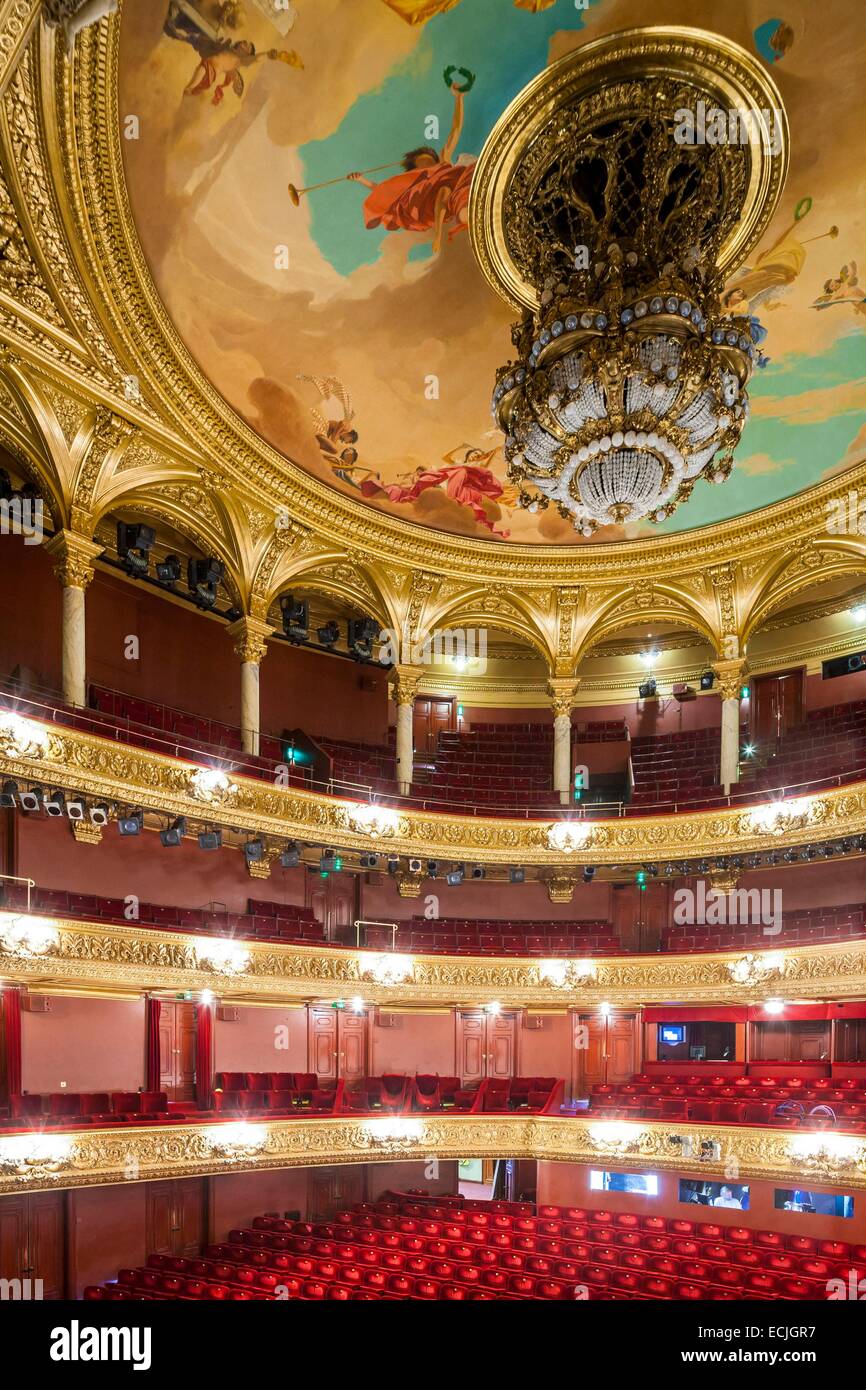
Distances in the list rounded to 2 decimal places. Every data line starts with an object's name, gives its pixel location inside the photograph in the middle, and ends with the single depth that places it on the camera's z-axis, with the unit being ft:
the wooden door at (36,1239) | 38.91
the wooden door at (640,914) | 58.44
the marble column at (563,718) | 57.16
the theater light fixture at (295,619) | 52.90
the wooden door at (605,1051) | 55.67
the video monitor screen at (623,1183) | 47.78
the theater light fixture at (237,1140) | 40.32
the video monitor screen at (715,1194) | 44.88
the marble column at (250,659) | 49.85
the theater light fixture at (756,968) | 46.01
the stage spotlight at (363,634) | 55.77
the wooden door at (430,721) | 64.90
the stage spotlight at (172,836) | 41.91
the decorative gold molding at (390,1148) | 35.19
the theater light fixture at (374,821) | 49.65
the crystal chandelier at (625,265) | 30.48
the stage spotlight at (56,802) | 37.43
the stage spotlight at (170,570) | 46.09
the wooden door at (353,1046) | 54.90
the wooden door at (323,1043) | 53.67
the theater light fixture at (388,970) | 48.57
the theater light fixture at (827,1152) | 38.32
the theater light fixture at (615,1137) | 45.34
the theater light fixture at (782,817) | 46.75
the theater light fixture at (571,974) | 51.42
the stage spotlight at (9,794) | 35.40
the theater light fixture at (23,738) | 35.32
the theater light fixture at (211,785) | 43.09
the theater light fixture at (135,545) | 43.34
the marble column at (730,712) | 52.75
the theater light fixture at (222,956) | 42.09
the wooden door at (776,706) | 59.41
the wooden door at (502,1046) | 57.36
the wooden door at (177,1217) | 44.33
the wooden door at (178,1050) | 47.50
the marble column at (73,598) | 40.86
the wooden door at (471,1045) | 57.16
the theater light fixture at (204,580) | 47.03
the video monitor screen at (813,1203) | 42.60
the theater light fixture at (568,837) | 52.90
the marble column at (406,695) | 55.42
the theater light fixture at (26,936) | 34.42
